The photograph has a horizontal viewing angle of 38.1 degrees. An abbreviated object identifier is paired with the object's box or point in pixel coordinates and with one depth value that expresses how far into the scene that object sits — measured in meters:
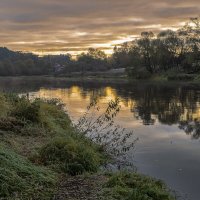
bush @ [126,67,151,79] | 74.70
